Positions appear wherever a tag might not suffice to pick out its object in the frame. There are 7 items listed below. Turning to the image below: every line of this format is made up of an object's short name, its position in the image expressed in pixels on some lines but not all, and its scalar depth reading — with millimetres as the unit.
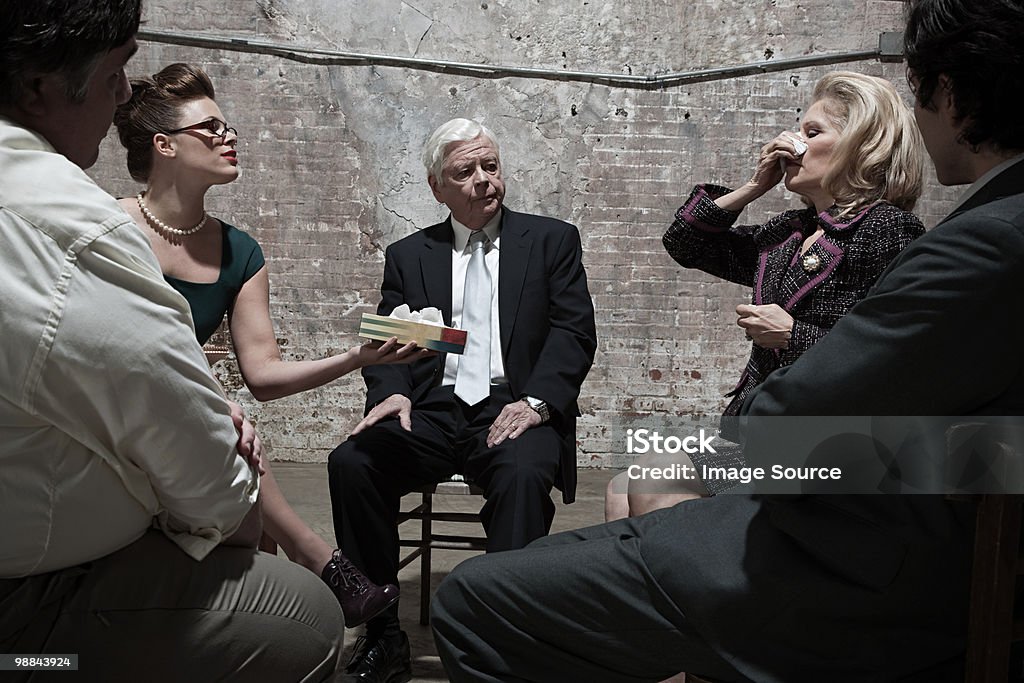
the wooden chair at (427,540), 3219
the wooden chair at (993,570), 1336
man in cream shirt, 1237
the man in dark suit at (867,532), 1362
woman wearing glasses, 2811
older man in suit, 2855
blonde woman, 2635
